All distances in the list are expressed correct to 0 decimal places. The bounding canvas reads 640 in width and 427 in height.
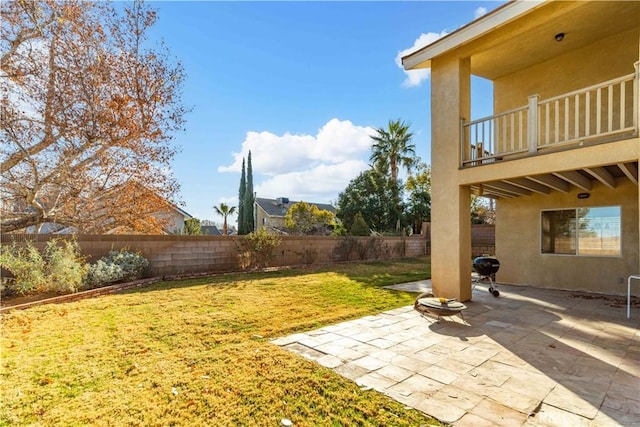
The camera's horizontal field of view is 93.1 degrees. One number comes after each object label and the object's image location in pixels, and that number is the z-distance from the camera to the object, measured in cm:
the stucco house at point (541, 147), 591
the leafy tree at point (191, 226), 2027
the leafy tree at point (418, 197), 2303
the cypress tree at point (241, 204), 2894
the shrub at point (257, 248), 1140
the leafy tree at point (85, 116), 884
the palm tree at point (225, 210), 3788
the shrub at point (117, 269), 756
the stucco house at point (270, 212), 3566
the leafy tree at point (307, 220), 2788
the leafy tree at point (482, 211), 2218
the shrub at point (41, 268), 645
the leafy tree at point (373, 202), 2342
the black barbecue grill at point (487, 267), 744
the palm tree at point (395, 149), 2494
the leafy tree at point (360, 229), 1875
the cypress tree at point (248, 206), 2840
